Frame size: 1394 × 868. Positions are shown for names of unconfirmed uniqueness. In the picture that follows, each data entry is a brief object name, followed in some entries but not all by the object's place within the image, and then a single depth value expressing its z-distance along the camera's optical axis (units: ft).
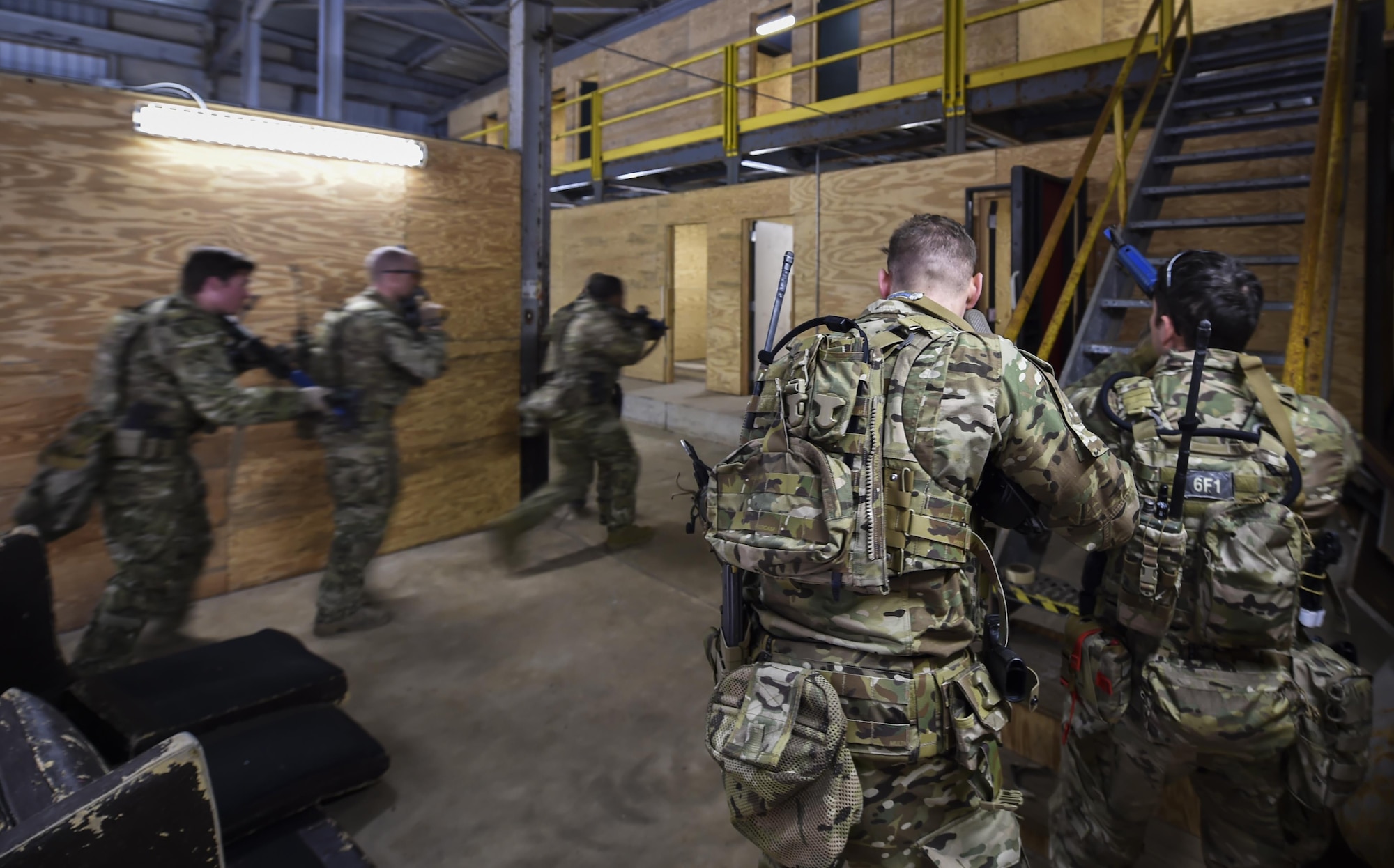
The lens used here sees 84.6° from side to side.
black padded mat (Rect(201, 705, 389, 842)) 7.57
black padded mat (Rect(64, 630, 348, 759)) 8.28
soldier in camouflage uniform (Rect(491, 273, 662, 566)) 16.38
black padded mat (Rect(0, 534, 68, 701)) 6.97
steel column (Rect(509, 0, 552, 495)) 18.10
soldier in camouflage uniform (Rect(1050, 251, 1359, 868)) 6.29
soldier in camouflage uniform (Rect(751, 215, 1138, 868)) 5.18
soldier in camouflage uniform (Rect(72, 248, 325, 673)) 11.07
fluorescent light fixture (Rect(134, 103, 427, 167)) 12.76
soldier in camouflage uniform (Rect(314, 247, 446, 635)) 13.34
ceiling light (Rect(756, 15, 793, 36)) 34.91
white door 31.42
